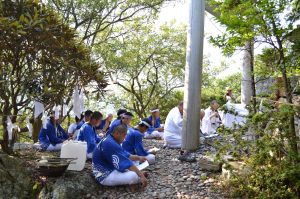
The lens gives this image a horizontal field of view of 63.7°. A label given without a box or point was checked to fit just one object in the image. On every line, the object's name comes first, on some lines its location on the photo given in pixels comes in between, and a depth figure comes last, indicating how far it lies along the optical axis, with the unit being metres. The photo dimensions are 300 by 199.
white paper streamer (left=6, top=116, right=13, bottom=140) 4.59
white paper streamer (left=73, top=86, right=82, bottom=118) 5.58
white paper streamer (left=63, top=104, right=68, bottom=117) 6.43
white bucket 4.34
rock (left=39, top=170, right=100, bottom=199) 3.85
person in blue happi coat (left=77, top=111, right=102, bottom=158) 4.98
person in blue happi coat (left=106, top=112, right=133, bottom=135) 5.45
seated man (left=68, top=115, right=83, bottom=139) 6.78
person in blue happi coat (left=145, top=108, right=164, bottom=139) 7.95
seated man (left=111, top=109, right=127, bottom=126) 5.67
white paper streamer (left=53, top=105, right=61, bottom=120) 5.52
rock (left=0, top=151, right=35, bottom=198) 4.07
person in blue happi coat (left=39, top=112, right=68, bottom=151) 5.92
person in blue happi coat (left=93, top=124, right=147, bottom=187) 3.84
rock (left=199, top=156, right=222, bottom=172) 4.42
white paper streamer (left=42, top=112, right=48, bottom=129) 5.58
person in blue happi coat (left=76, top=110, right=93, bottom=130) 5.63
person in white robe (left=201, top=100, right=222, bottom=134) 7.49
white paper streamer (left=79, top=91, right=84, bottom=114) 5.66
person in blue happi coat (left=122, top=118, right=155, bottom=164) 4.91
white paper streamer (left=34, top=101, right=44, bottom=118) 4.87
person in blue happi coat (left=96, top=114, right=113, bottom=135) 7.77
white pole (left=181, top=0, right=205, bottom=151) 5.50
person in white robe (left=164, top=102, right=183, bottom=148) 6.22
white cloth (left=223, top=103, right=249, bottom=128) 7.39
